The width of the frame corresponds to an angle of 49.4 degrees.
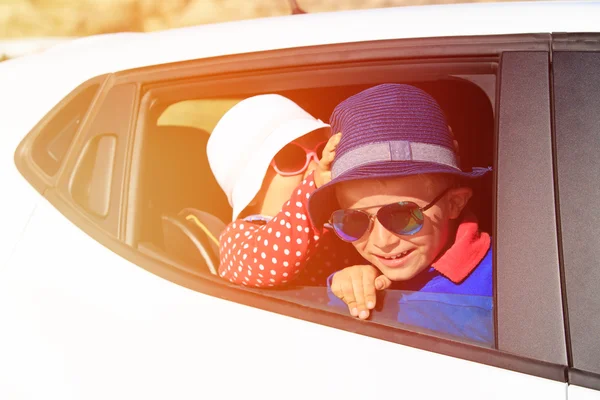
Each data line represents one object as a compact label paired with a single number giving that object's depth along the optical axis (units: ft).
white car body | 4.50
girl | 6.07
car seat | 6.73
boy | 5.27
